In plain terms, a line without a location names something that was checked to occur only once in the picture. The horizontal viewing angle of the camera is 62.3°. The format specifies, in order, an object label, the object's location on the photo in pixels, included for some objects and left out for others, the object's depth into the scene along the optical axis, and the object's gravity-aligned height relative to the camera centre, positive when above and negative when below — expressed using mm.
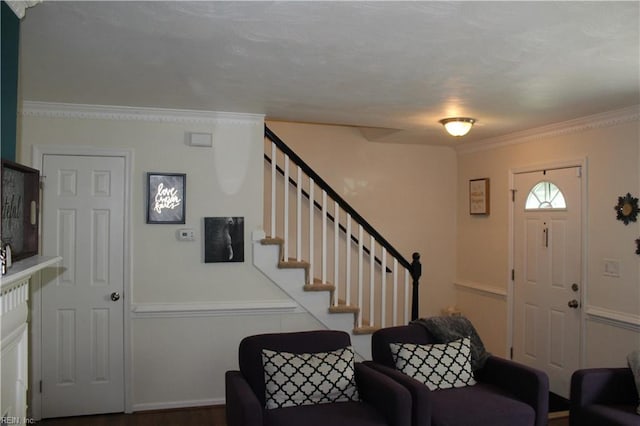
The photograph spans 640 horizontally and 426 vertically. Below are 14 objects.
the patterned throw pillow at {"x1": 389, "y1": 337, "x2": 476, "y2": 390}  3287 -876
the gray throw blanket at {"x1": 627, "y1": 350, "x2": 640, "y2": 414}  3097 -828
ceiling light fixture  4391 +833
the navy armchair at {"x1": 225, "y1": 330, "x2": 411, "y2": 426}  2756 -921
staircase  4359 -377
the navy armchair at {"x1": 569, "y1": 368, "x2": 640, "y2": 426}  3123 -1006
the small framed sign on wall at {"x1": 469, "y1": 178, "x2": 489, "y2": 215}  5605 +305
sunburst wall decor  3956 +122
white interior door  4008 -503
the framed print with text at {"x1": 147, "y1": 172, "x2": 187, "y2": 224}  4152 +203
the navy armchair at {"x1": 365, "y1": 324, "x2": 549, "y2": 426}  2893 -1023
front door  4504 -439
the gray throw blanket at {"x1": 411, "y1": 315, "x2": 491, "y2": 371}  3518 -727
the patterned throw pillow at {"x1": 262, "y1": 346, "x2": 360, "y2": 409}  2965 -885
